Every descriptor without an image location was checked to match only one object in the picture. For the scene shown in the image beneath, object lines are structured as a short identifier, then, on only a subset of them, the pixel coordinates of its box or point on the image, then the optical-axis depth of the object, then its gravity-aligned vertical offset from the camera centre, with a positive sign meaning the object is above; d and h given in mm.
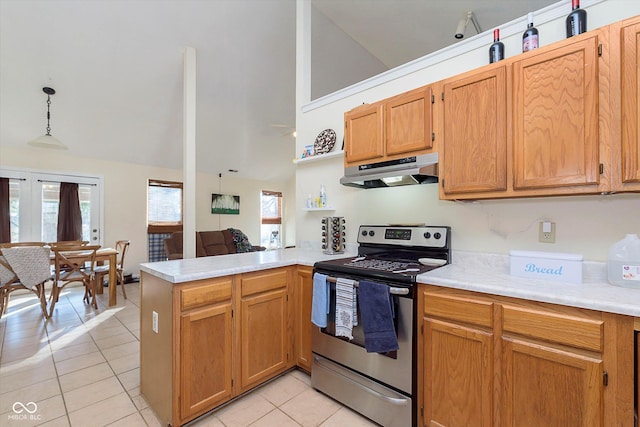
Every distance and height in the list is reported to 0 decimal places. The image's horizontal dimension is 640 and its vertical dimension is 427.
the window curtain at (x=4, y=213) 4254 +15
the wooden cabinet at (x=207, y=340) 1601 -797
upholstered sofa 5520 -623
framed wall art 6859 +271
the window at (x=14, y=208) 4378 +93
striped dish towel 1729 -578
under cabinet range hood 1838 +299
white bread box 1410 -263
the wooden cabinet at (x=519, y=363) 1104 -663
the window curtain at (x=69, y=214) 4797 +4
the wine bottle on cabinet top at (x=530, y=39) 1609 +1019
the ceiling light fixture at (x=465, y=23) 2969 +2216
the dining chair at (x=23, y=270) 3293 -665
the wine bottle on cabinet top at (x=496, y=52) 1773 +1035
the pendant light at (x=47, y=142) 3270 +846
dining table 3982 -764
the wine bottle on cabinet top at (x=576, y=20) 1499 +1052
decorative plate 2752 +730
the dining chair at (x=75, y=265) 3640 -696
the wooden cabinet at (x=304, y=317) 2143 -792
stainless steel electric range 1580 -784
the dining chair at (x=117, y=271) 4188 -866
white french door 4426 +172
